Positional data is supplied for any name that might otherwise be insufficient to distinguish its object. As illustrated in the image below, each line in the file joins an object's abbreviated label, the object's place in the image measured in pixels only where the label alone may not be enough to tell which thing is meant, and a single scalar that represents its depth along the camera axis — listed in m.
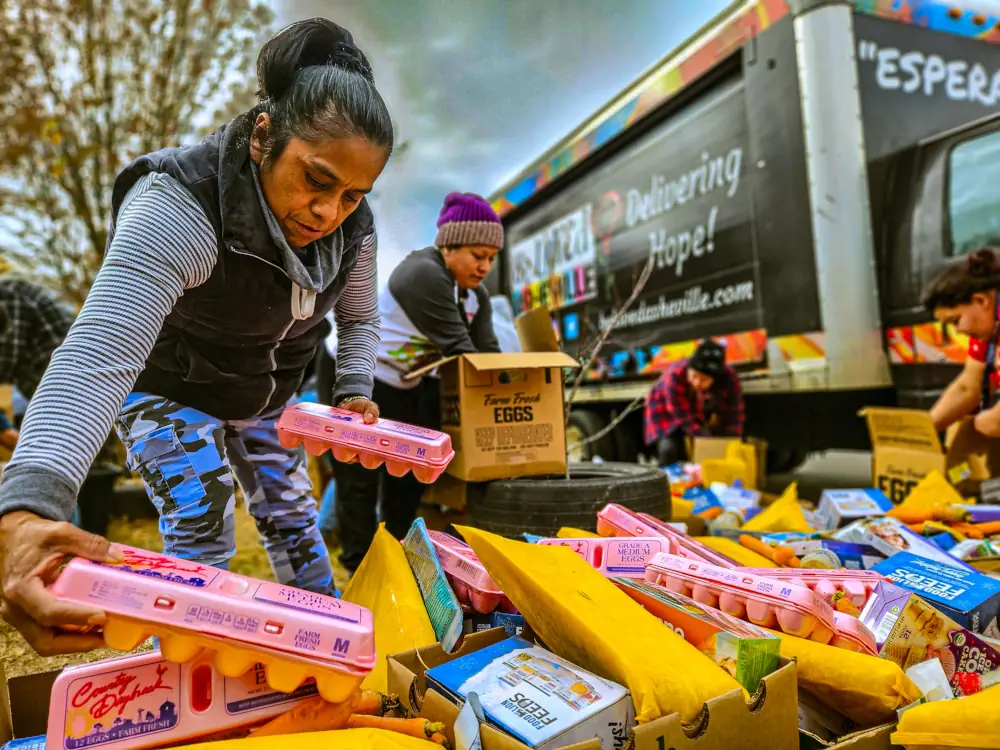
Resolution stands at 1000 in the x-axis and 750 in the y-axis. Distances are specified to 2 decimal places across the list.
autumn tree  4.16
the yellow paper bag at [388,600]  1.28
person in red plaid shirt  4.25
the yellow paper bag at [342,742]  0.84
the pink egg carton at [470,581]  1.35
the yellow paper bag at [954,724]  0.93
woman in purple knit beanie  2.41
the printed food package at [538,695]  0.88
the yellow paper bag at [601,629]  0.94
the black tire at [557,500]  2.21
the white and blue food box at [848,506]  2.42
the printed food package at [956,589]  1.45
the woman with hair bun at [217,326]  0.84
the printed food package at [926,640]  1.29
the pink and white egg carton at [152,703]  0.88
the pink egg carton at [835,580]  1.40
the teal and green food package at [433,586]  1.24
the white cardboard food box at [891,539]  1.86
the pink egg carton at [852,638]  1.22
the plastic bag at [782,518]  2.36
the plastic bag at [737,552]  1.76
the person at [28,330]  3.31
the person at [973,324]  2.85
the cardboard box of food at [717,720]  0.87
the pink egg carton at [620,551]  1.53
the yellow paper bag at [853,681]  1.07
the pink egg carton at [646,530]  1.59
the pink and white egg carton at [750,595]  1.22
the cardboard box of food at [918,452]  2.90
